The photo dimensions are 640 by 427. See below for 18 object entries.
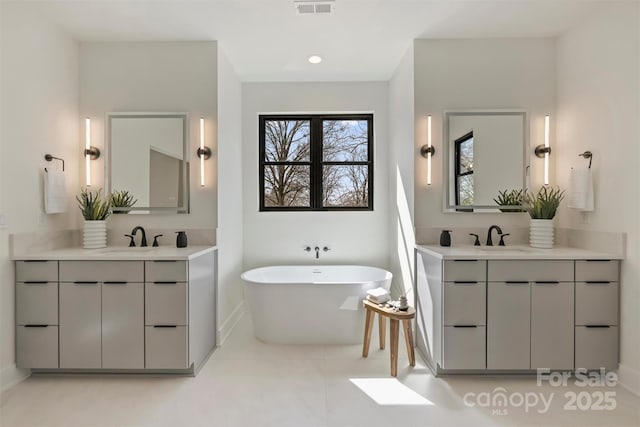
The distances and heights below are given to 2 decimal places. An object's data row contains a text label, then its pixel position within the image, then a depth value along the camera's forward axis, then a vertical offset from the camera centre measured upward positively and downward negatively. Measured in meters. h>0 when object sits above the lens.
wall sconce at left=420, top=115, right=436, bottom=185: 2.93 +0.50
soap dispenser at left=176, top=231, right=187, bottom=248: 2.77 -0.27
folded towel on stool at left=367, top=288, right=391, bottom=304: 2.76 -0.71
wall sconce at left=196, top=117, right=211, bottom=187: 2.97 +0.48
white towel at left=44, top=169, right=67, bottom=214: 2.58 +0.11
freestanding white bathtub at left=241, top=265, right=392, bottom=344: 2.94 -0.90
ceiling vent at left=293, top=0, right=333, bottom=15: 2.41 +1.45
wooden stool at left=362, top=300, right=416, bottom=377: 2.47 -0.92
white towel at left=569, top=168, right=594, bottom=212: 2.53 +0.15
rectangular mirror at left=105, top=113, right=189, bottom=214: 2.98 +0.42
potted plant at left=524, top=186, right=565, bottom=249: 2.70 -0.07
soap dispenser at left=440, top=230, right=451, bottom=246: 2.78 -0.24
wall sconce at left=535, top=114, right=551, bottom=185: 2.95 +0.51
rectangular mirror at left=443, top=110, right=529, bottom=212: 2.94 +0.41
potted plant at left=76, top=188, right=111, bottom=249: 2.77 -0.11
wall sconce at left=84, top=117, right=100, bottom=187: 2.98 +0.49
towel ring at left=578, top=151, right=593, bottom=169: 2.57 +0.41
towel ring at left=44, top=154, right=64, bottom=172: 2.62 +0.39
